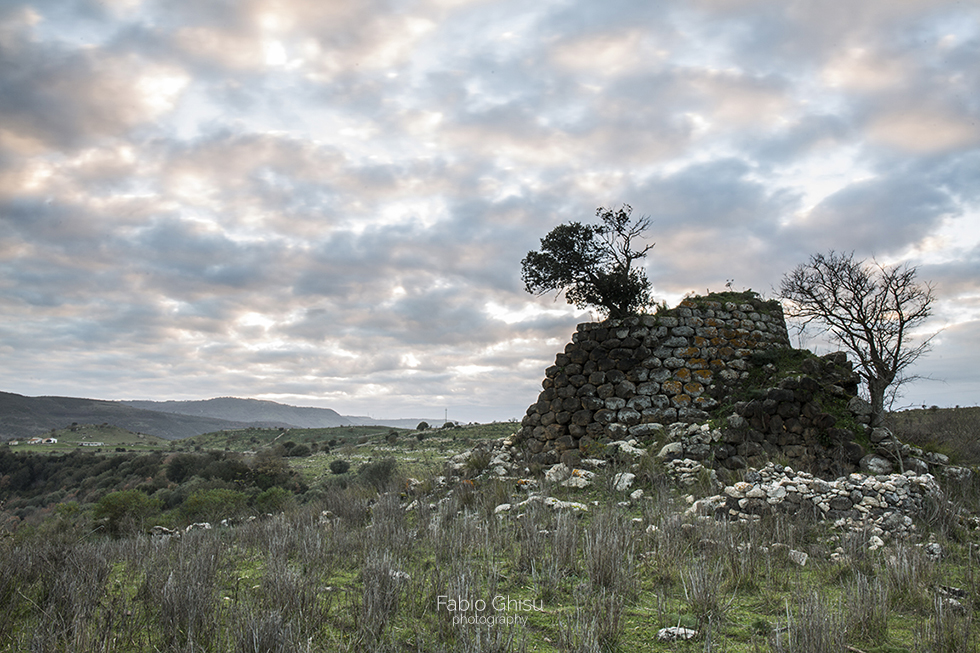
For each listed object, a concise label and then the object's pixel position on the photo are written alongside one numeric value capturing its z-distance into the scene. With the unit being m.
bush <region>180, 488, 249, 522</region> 15.90
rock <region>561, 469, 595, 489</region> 10.80
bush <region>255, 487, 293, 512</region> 17.89
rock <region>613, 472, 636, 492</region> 10.28
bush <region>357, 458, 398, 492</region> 18.66
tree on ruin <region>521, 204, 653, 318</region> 14.81
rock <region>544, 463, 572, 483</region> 11.30
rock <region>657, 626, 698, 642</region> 3.91
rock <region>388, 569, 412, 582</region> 4.68
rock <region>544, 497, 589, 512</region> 8.41
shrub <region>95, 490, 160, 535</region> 14.73
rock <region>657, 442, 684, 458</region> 11.32
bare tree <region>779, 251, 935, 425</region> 15.16
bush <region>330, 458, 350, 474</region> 26.47
